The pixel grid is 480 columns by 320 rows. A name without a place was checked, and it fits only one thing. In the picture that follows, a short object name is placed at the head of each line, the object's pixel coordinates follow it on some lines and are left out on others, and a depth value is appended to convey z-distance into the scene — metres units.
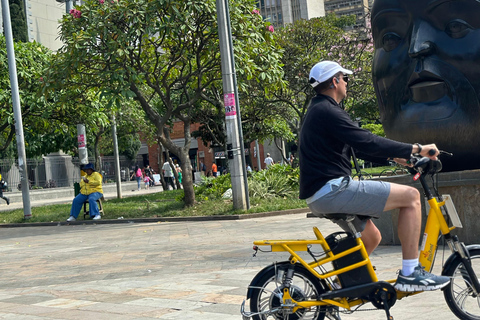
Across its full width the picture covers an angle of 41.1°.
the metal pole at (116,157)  26.00
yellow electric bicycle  4.14
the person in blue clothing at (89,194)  17.31
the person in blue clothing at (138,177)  43.49
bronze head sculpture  7.44
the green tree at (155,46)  15.56
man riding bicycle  4.05
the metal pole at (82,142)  20.30
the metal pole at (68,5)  26.12
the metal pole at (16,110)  18.50
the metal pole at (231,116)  15.52
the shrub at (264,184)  17.94
